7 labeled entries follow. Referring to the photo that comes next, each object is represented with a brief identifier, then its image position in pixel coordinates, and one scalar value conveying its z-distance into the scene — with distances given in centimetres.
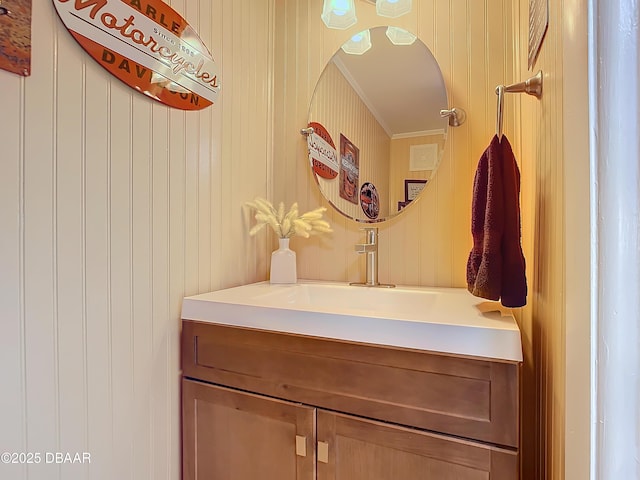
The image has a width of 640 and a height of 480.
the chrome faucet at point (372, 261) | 129
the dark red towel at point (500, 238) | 78
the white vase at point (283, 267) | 133
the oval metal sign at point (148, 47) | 81
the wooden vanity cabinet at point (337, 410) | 72
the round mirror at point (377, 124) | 125
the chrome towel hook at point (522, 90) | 75
